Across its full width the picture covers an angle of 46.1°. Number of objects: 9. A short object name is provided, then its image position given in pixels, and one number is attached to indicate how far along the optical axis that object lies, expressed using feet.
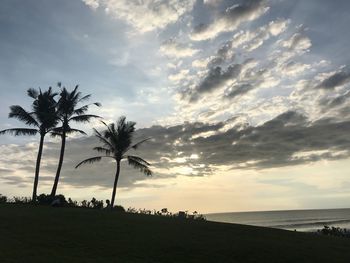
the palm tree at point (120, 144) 168.55
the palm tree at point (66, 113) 161.17
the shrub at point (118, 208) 159.41
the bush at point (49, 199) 145.79
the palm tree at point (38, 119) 160.86
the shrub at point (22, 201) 150.41
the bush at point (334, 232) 135.08
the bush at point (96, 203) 158.06
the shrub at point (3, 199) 154.10
